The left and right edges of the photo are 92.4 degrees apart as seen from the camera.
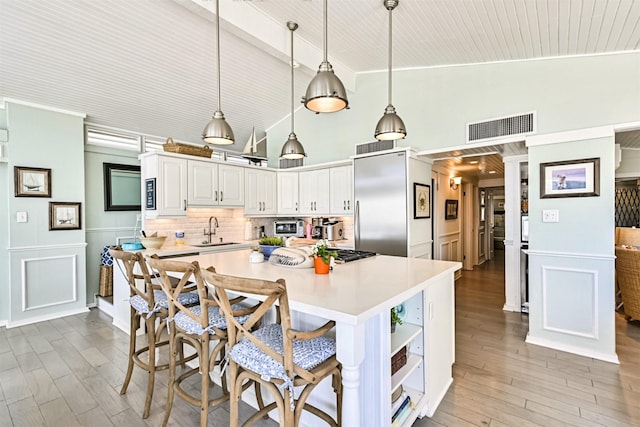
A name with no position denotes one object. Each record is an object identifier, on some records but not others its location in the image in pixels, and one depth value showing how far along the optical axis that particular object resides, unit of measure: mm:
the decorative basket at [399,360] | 1750
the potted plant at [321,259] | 1966
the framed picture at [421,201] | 4109
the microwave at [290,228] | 5613
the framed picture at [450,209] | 5929
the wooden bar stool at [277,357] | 1237
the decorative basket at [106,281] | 4486
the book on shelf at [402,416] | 1696
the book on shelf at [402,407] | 1706
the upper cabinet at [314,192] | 5051
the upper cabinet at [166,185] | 3969
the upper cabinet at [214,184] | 4344
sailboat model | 5789
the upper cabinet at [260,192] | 5074
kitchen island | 1297
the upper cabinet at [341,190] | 4734
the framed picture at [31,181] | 3754
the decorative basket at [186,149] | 4141
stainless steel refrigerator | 4012
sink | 4453
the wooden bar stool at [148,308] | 2094
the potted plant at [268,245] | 2566
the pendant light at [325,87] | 1901
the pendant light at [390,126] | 2617
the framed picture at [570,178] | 2859
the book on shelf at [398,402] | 1728
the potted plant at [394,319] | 1872
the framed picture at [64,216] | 4031
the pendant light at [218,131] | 2604
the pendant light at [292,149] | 3227
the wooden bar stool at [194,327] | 1641
